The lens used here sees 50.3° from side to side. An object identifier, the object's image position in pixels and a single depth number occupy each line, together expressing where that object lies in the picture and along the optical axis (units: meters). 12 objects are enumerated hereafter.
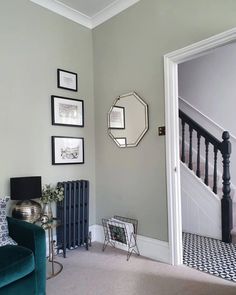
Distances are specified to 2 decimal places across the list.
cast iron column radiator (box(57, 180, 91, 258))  2.92
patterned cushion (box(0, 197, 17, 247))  2.01
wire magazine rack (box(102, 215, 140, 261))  2.89
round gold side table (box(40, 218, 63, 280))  2.44
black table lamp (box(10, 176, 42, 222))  2.41
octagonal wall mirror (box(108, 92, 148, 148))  2.94
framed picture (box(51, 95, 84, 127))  3.08
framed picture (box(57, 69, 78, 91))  3.15
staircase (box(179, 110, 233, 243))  3.30
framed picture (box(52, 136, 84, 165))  3.06
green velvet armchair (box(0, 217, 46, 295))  1.68
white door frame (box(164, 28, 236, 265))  2.61
